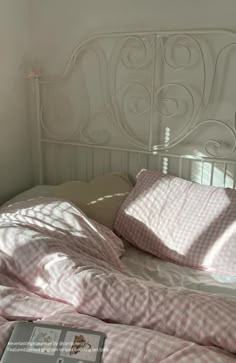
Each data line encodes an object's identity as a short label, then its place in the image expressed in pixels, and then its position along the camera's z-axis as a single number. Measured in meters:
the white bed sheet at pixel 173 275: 1.64
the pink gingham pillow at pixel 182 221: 1.80
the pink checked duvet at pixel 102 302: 1.06
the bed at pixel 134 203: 1.18
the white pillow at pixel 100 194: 2.08
